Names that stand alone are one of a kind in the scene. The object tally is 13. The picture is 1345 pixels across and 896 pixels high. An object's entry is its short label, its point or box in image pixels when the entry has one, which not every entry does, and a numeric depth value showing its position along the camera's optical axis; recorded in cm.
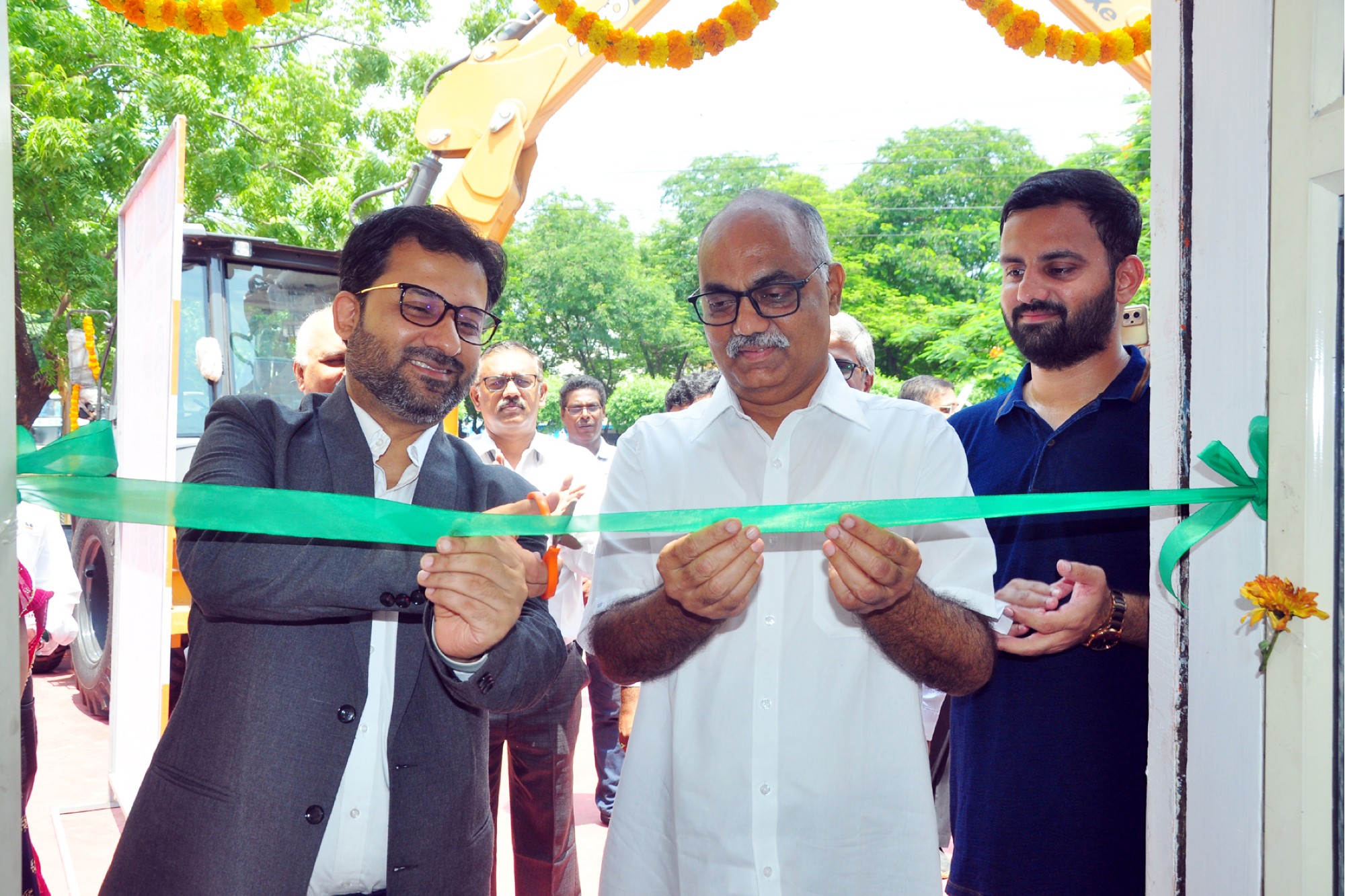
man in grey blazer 176
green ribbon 141
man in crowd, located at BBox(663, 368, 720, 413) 654
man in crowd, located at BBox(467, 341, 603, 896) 405
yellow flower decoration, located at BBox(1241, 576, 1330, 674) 135
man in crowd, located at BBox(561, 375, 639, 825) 529
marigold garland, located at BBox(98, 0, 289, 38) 376
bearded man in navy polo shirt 217
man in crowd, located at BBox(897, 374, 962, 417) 658
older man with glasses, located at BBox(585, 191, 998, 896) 185
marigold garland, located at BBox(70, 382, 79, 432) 686
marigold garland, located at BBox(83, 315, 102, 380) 684
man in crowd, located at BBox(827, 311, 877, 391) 406
